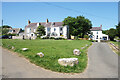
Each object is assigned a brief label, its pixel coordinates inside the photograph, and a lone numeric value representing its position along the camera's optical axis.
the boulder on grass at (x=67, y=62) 6.07
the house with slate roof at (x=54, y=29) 42.46
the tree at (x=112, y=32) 37.38
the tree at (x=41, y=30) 40.80
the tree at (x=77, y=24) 41.19
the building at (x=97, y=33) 57.28
